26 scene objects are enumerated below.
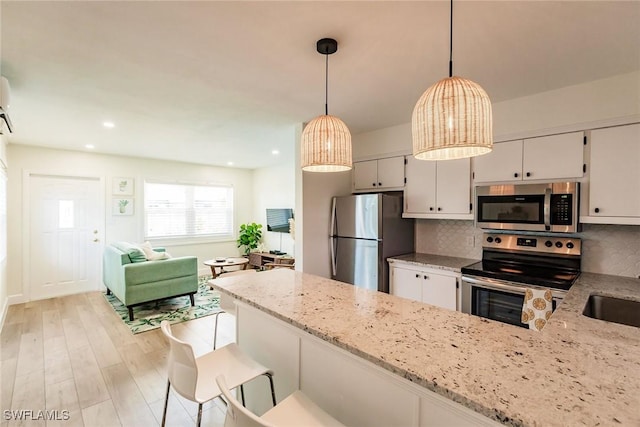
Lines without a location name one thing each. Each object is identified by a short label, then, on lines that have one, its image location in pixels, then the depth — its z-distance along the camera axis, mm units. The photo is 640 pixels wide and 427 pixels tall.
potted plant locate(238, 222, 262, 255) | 6785
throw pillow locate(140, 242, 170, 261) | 4229
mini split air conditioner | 2054
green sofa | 3863
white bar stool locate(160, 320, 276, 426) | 1288
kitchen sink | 1845
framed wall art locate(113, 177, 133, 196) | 5348
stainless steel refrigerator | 3236
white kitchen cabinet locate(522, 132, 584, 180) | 2396
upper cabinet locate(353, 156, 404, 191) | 3510
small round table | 5285
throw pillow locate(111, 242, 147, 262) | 4069
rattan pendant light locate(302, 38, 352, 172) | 1658
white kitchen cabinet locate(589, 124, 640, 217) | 2162
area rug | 3725
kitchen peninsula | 767
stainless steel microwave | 2412
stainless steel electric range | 2338
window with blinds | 5855
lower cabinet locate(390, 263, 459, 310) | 2840
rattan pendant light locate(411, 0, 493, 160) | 1098
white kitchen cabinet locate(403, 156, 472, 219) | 3014
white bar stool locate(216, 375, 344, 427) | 934
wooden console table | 5938
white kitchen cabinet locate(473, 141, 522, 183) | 2693
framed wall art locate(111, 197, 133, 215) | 5348
